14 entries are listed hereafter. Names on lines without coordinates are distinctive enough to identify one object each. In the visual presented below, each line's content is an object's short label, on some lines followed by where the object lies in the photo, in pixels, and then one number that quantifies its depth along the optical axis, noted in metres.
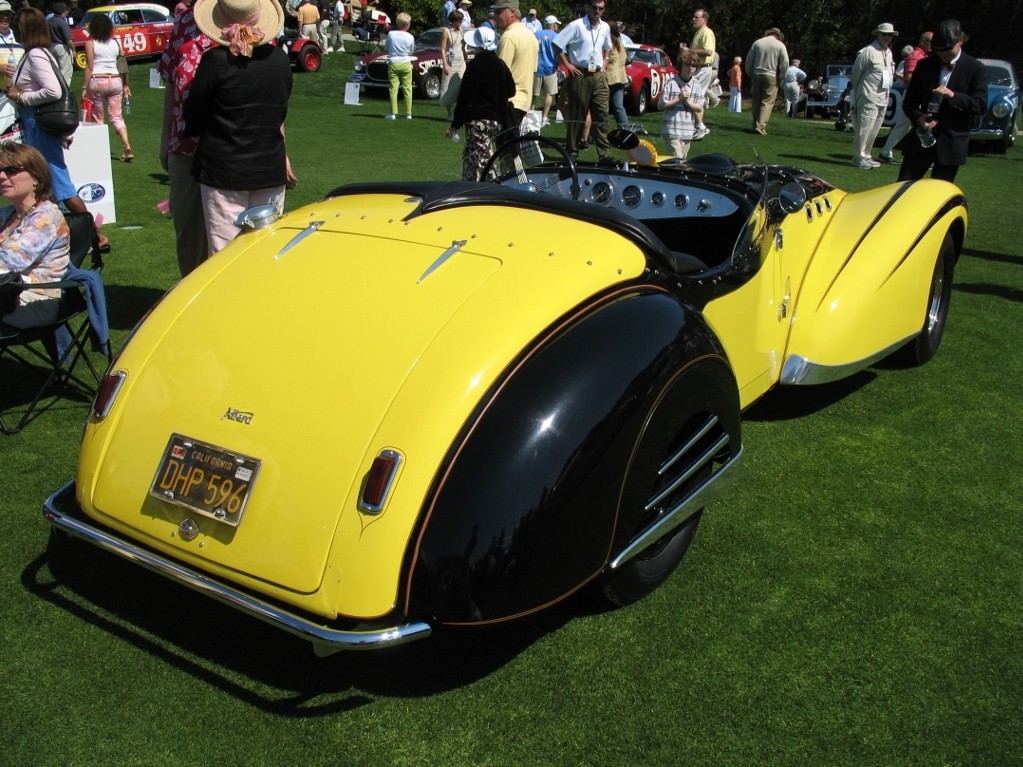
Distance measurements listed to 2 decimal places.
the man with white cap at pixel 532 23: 16.83
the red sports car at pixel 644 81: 20.42
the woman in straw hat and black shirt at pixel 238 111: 4.64
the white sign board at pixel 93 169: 8.30
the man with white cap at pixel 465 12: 16.95
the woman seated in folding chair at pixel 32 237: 4.26
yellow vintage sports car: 2.49
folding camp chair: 4.27
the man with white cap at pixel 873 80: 12.76
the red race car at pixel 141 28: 23.92
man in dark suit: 7.09
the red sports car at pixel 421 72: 20.16
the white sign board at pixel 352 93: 19.02
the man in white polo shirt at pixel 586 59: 10.91
